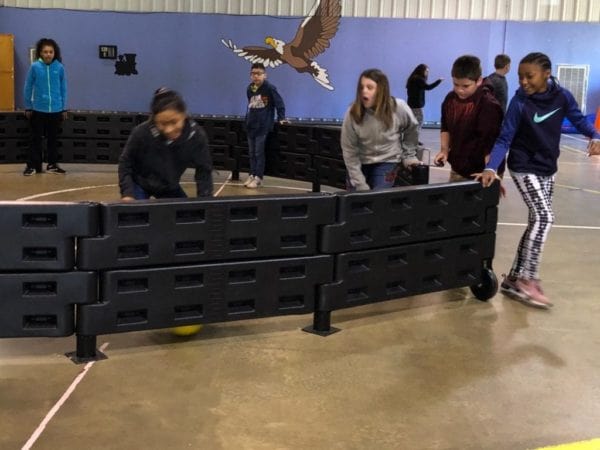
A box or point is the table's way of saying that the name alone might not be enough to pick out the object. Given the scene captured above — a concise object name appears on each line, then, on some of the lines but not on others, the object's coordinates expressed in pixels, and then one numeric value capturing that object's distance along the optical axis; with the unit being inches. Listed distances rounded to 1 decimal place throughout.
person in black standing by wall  600.4
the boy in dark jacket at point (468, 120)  207.3
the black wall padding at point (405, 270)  181.6
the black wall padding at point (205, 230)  157.2
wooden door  772.0
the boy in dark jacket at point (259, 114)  392.5
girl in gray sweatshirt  209.2
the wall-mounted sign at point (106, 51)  792.3
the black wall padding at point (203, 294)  159.2
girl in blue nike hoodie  203.3
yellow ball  176.1
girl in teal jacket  419.8
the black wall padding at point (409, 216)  179.8
